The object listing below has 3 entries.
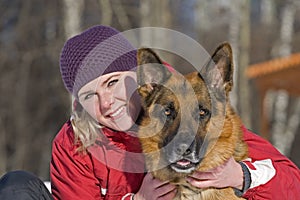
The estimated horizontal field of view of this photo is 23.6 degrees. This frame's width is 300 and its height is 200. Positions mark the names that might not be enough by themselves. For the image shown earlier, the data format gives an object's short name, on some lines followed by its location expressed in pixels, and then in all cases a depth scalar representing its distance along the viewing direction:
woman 3.96
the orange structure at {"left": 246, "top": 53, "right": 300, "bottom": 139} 11.38
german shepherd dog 3.68
